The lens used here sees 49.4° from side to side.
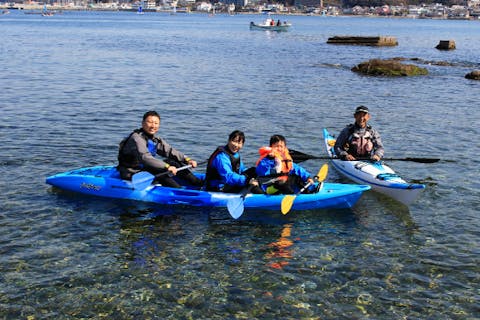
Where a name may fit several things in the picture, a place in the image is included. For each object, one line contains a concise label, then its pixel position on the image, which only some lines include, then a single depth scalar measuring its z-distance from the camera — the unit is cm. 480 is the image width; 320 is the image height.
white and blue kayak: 1096
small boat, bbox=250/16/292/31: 9375
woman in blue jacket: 1029
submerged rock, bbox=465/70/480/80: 3284
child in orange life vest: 1053
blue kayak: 1053
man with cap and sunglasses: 1243
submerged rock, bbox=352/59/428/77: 3456
